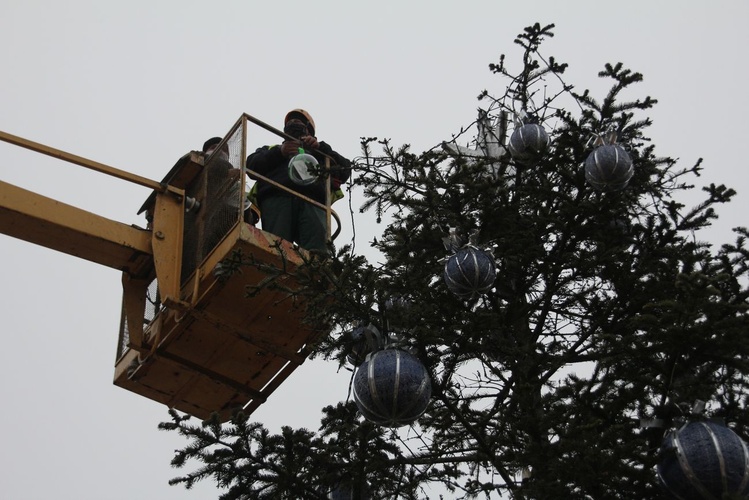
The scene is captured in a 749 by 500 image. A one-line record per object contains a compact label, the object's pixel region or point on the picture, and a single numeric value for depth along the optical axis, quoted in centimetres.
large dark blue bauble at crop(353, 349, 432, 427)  1399
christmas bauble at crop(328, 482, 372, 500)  1622
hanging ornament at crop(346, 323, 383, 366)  1473
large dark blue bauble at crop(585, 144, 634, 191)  1695
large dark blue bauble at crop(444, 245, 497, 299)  1622
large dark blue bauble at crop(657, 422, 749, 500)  1194
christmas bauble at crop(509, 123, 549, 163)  1867
